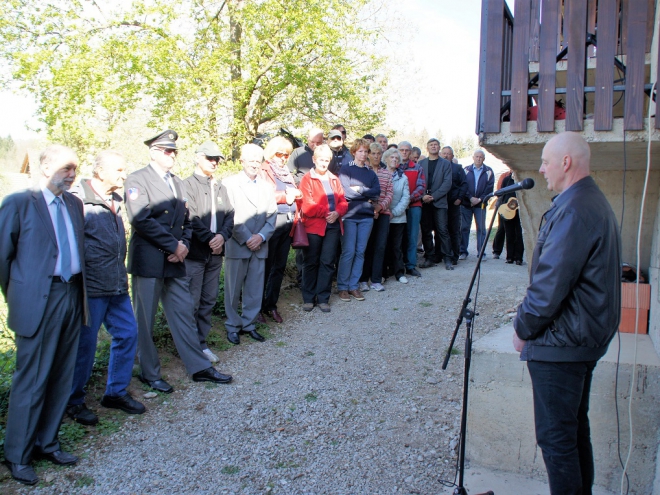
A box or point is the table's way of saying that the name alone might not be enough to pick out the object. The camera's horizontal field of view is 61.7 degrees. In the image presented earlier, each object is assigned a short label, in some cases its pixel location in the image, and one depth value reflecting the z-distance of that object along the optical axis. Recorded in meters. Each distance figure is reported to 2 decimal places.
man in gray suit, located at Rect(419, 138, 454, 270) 9.86
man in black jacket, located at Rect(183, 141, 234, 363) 5.49
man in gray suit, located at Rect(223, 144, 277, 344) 6.19
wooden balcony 3.53
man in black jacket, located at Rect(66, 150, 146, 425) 4.20
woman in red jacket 7.22
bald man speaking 2.67
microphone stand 3.17
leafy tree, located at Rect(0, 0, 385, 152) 13.45
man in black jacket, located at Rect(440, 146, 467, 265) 10.26
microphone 3.06
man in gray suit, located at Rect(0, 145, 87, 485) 3.53
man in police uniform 4.73
